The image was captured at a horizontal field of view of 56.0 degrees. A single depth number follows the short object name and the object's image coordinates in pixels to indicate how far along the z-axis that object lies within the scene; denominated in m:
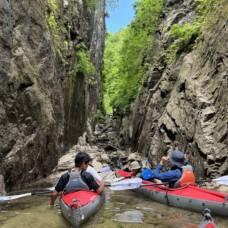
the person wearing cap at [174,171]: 5.46
